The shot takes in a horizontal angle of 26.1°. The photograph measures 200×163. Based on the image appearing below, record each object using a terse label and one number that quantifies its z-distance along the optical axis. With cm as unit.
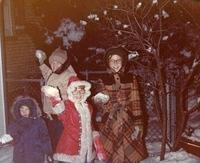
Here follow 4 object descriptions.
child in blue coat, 405
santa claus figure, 411
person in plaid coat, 416
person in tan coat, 438
